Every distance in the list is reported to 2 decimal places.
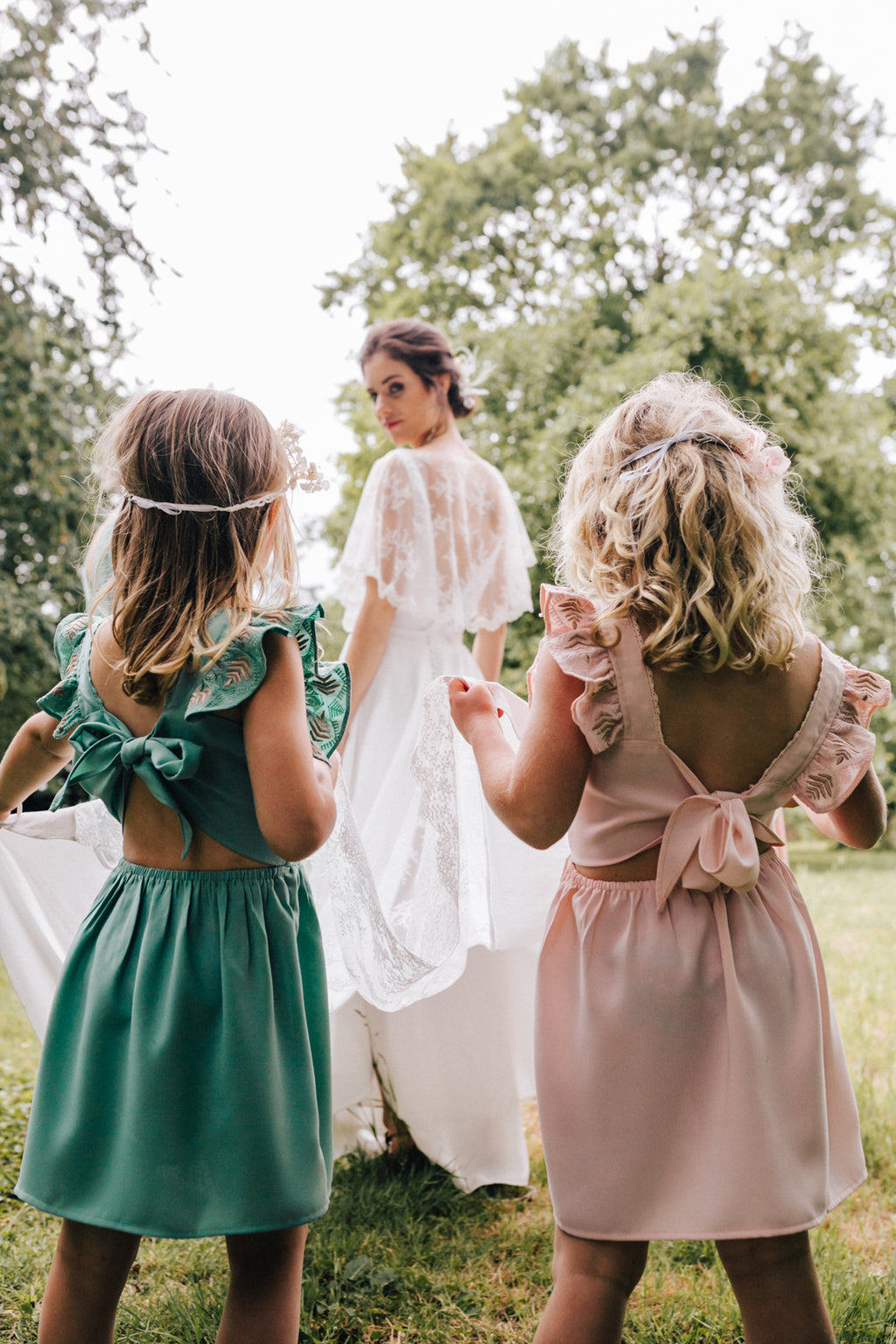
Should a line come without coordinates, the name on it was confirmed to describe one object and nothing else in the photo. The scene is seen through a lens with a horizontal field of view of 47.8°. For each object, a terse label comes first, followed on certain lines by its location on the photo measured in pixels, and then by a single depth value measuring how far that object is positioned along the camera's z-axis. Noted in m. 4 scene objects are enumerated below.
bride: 2.05
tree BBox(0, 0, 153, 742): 5.25
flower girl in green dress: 1.39
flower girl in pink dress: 1.39
